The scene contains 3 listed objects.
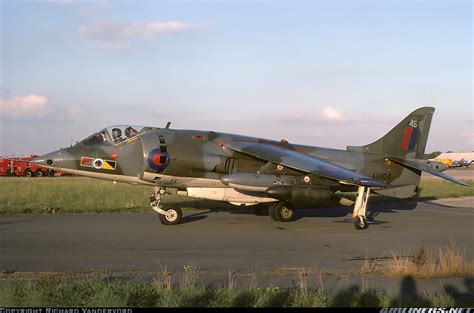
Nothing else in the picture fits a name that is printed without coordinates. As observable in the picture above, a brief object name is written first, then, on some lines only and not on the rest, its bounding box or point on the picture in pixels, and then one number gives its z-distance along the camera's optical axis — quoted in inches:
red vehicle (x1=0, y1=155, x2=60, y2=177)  2251.5
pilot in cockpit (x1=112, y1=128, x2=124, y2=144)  632.4
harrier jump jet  610.5
